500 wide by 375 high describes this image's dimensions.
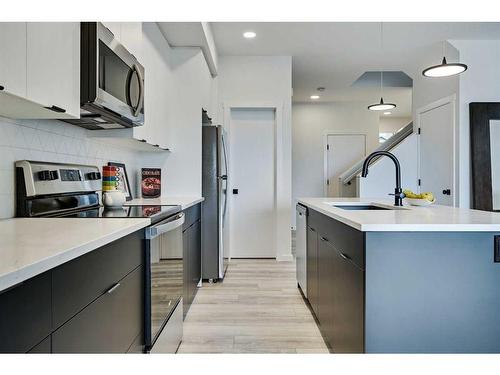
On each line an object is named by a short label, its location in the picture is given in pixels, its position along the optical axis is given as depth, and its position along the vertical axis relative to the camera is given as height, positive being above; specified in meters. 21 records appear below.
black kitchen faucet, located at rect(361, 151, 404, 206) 2.48 +0.04
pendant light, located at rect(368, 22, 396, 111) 4.16 +1.79
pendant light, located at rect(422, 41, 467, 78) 3.20 +1.09
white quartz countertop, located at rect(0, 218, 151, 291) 0.71 -0.13
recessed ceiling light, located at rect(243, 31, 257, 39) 4.03 +1.77
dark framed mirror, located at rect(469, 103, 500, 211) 4.27 +0.44
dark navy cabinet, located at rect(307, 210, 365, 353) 1.57 -0.48
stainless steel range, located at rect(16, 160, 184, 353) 1.67 -0.11
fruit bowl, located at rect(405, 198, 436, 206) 2.40 -0.07
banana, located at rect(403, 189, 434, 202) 2.43 -0.03
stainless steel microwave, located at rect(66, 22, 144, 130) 1.75 +0.59
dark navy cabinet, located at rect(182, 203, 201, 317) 2.71 -0.50
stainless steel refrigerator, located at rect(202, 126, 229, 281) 3.68 -0.11
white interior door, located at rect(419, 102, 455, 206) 4.50 +0.52
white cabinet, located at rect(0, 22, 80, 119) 1.20 +0.46
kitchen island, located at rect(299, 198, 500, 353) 1.49 -0.39
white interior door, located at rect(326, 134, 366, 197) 7.70 +0.81
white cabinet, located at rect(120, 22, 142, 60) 2.18 +0.97
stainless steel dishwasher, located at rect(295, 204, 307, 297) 3.06 -0.49
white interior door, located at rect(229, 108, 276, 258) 4.92 +0.13
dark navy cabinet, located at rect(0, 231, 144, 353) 0.71 -0.29
